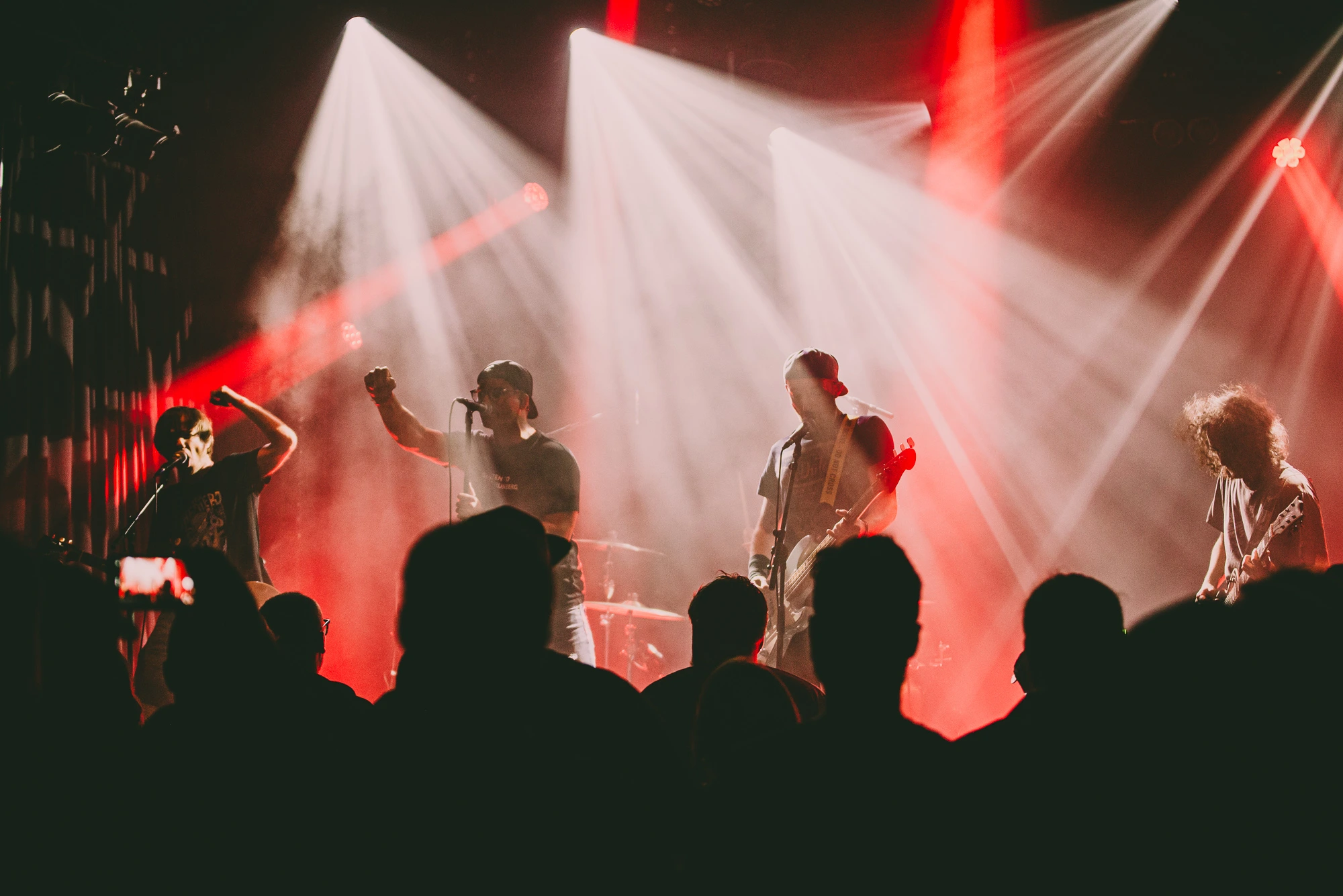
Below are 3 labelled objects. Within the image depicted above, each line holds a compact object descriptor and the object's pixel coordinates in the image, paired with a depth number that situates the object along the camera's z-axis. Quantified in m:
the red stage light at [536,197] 7.55
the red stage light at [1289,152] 6.27
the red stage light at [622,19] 6.70
